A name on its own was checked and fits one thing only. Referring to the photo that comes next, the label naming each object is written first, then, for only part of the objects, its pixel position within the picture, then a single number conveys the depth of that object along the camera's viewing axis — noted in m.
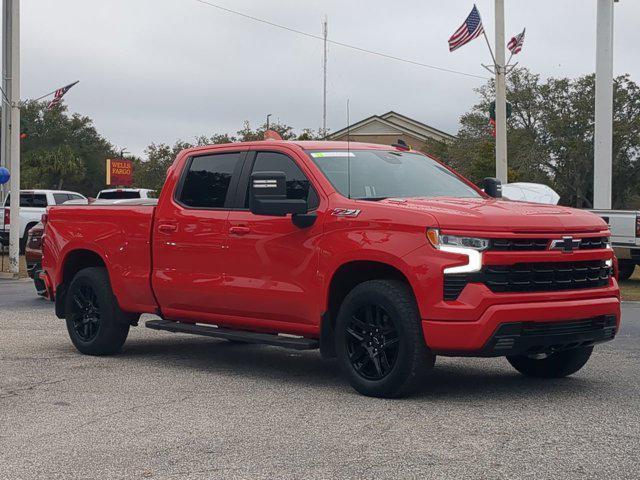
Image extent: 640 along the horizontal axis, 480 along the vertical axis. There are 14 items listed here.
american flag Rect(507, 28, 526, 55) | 27.83
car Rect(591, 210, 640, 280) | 19.56
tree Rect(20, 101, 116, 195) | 80.75
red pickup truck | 7.30
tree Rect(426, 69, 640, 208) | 67.56
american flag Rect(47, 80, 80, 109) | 27.50
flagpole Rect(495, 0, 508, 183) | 27.22
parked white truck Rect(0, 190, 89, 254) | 29.81
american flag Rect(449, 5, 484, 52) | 26.14
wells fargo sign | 68.44
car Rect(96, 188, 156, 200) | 32.84
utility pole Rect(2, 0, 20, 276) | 23.58
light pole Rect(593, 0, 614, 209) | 27.56
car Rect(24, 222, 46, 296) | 16.94
